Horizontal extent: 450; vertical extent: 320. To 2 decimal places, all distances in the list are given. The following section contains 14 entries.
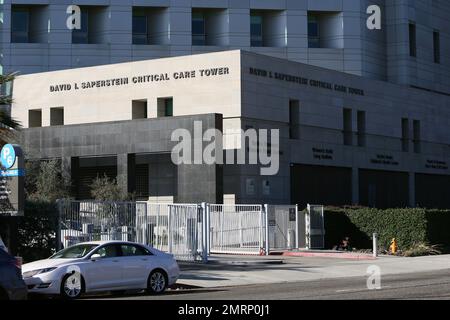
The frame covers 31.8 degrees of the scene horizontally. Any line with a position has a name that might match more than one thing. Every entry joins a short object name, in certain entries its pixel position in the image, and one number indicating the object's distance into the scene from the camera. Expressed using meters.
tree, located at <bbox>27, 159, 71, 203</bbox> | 46.44
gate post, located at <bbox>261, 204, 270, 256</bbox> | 36.44
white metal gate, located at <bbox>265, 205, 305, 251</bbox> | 37.38
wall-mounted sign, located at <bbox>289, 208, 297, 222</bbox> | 38.62
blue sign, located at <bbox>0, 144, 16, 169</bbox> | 21.72
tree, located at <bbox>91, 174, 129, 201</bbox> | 43.94
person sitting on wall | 39.35
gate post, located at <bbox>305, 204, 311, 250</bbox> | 39.00
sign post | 21.41
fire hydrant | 36.84
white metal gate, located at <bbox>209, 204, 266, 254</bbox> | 36.62
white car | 18.98
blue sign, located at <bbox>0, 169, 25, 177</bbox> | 21.49
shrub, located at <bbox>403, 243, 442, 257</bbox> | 35.93
